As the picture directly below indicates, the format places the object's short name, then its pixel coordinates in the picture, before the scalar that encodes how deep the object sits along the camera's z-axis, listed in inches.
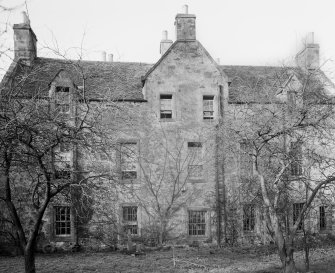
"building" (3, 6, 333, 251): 844.6
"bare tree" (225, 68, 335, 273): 518.9
